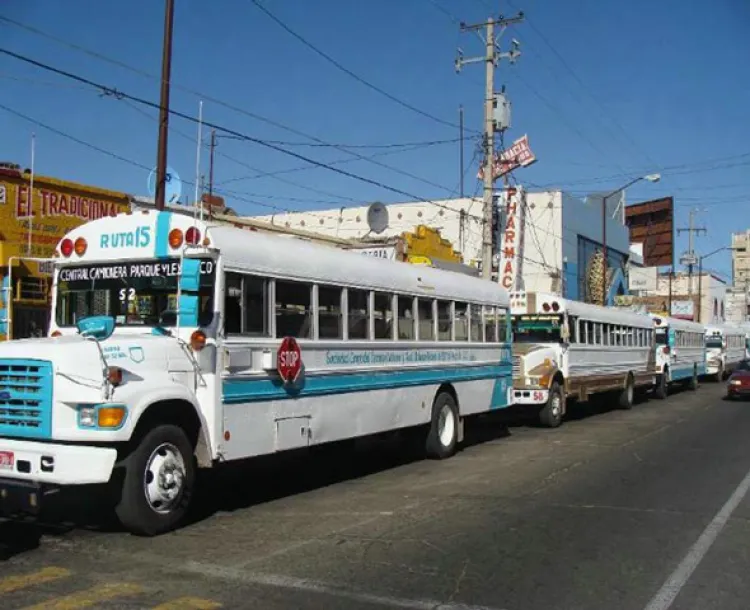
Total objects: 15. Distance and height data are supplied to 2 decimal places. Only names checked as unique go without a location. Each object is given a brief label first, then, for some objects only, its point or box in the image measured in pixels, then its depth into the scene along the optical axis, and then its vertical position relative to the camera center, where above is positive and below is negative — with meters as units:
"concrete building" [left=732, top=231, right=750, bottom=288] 119.70 +15.02
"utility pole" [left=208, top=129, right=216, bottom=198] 22.24 +5.76
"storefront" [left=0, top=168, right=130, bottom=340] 13.98 +2.30
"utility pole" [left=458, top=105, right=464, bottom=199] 37.26 +8.19
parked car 25.12 -0.99
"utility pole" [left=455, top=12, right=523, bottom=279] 23.03 +7.22
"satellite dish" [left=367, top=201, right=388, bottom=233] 26.56 +4.35
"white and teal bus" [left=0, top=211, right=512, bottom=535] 6.36 -0.13
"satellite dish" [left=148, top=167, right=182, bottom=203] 16.84 +3.43
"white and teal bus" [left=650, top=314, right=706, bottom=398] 27.36 +0.01
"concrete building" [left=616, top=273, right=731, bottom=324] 70.75 +5.22
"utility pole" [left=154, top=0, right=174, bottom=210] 13.57 +4.07
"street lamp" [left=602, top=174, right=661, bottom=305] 34.16 +6.58
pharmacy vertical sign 38.34 +5.47
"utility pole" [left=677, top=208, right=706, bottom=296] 63.28 +7.47
